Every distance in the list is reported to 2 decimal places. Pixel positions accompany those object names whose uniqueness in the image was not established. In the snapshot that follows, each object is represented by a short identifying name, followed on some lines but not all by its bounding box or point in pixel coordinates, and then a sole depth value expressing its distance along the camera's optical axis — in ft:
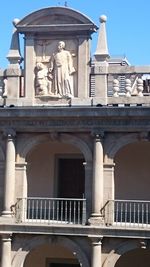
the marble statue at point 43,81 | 69.51
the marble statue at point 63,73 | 68.95
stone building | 66.85
